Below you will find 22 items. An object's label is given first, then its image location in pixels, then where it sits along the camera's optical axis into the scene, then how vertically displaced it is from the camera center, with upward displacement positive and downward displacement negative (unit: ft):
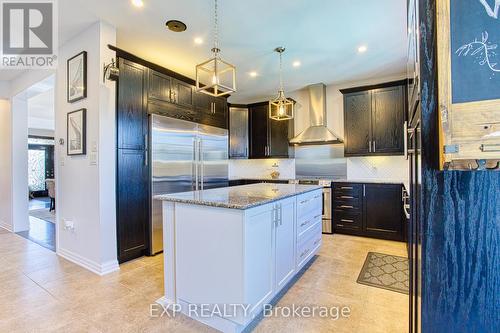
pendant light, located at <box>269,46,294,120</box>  10.50 +2.69
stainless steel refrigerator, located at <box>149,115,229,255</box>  11.33 +0.47
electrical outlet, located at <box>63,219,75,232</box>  10.45 -2.35
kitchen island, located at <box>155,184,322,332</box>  5.88 -2.23
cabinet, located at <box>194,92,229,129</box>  14.19 +3.55
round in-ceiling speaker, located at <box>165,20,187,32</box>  9.03 +5.34
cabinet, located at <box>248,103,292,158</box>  17.30 +2.37
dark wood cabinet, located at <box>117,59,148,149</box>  10.19 +2.66
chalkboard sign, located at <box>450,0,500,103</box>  1.72 +0.81
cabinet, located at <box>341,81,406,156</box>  13.52 +2.67
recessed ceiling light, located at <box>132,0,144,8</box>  7.86 +5.33
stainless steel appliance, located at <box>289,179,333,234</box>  14.70 -2.42
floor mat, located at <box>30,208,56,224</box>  18.43 -3.59
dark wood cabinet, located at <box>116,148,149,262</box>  10.10 -1.47
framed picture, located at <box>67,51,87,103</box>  9.71 +3.75
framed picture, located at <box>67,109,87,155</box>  9.77 +1.53
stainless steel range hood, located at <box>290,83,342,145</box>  15.92 +3.16
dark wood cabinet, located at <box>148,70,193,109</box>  11.51 +3.91
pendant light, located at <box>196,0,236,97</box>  6.95 +2.60
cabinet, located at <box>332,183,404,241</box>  13.05 -2.44
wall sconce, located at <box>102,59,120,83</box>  9.17 +3.62
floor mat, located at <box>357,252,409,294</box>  8.37 -4.03
